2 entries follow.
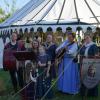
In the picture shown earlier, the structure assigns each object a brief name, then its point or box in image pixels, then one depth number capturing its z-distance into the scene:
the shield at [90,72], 4.47
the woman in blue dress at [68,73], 5.02
